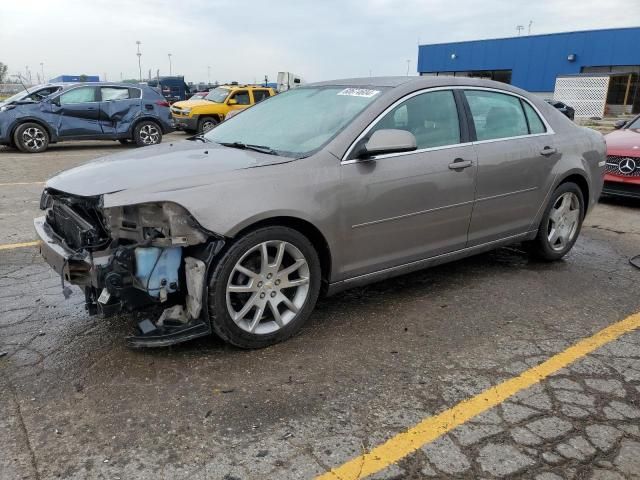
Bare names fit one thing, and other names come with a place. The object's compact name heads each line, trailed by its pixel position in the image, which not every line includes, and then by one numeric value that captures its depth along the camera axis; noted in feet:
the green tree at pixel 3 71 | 245.04
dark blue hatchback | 42.65
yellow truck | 58.29
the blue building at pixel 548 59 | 116.47
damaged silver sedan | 9.79
